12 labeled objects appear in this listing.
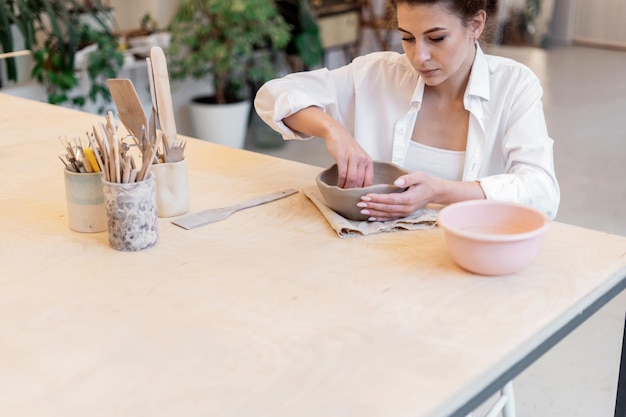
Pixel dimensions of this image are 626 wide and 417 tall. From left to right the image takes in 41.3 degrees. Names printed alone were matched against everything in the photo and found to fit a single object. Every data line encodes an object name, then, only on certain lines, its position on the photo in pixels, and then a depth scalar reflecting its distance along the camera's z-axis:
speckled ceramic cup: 1.46
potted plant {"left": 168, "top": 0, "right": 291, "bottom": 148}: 4.54
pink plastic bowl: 1.32
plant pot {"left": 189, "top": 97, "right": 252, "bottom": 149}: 4.80
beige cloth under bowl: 1.54
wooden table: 1.05
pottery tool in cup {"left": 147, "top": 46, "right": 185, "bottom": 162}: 1.57
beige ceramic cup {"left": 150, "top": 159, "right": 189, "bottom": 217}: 1.63
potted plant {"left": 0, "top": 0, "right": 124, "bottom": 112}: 3.80
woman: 1.64
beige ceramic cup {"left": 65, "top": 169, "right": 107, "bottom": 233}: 1.56
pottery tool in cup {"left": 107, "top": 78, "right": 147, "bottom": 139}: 1.60
